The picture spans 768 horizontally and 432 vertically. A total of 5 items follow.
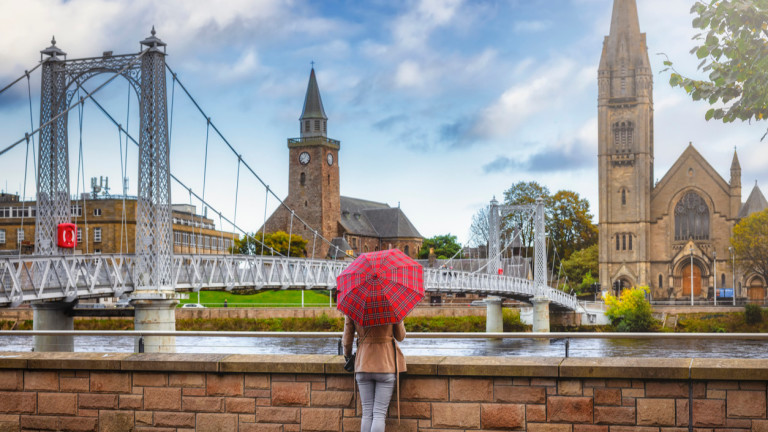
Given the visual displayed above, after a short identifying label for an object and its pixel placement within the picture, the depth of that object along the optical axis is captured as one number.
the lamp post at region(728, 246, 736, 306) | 71.56
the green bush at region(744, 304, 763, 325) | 57.91
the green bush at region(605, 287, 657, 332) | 58.56
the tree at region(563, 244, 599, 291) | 81.88
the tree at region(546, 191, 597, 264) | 86.56
